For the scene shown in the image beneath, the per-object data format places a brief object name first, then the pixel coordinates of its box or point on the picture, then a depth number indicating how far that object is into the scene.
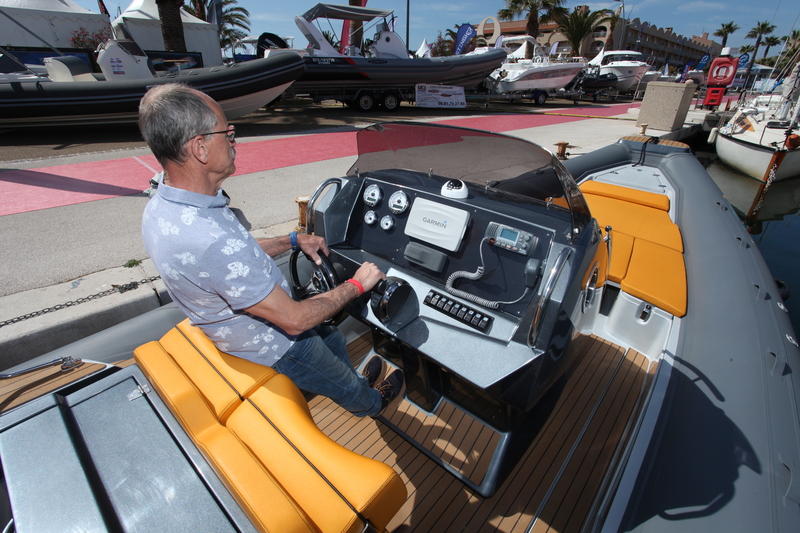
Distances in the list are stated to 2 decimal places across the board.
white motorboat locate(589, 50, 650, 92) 21.69
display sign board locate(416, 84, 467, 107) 13.62
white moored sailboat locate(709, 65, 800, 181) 8.30
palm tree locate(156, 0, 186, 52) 10.81
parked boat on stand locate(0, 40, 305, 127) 6.95
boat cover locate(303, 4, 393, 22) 11.37
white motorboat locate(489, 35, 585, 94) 16.27
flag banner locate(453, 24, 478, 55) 16.43
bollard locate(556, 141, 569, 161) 5.48
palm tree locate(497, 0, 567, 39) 26.81
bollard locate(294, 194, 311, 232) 3.28
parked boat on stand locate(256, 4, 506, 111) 11.48
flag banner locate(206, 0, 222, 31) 14.77
